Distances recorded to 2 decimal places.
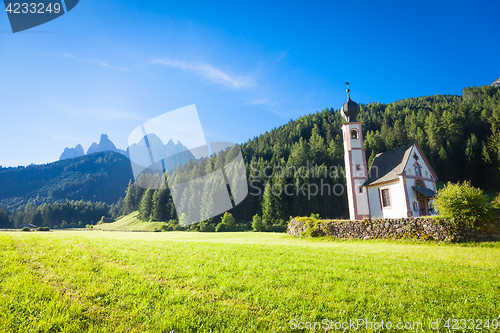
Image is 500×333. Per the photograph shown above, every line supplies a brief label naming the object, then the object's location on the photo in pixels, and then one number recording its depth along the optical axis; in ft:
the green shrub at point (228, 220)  158.81
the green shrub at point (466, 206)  53.11
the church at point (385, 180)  91.15
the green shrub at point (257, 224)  149.50
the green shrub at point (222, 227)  158.32
